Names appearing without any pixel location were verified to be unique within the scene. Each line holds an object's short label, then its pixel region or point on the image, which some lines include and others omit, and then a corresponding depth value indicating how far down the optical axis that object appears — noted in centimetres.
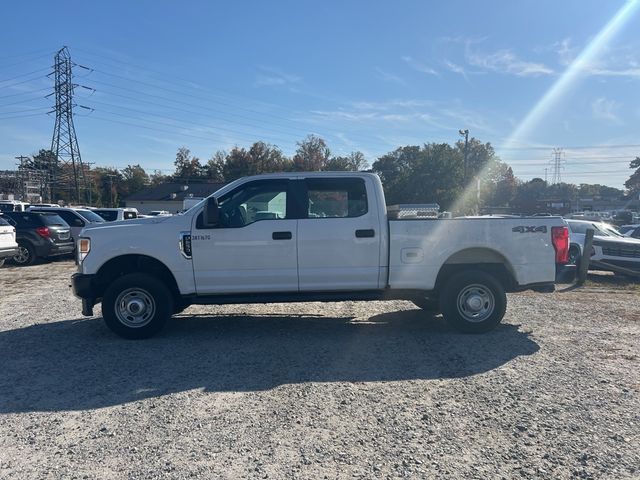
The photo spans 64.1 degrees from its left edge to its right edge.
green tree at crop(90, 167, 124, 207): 8657
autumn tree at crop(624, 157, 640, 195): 9562
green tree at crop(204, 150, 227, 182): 8432
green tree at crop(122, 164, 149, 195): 9675
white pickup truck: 658
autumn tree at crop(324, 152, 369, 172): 6918
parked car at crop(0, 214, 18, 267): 1296
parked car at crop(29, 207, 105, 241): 1731
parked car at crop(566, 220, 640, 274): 1316
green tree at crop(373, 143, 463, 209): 5300
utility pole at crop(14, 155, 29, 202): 6819
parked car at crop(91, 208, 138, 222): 1906
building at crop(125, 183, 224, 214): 6500
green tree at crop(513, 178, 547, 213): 9091
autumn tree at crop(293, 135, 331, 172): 7145
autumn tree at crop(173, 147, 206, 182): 8694
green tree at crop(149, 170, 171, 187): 9707
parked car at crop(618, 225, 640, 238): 1732
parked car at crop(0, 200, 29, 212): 2573
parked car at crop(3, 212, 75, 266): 1518
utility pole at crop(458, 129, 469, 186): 4270
